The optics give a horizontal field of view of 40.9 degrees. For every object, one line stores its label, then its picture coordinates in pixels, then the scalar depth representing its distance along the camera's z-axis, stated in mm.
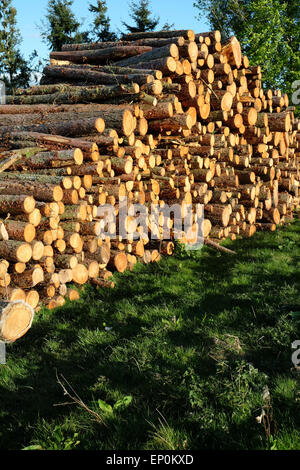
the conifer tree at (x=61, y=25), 24781
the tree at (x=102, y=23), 26812
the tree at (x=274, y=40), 19391
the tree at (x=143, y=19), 25828
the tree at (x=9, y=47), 25047
